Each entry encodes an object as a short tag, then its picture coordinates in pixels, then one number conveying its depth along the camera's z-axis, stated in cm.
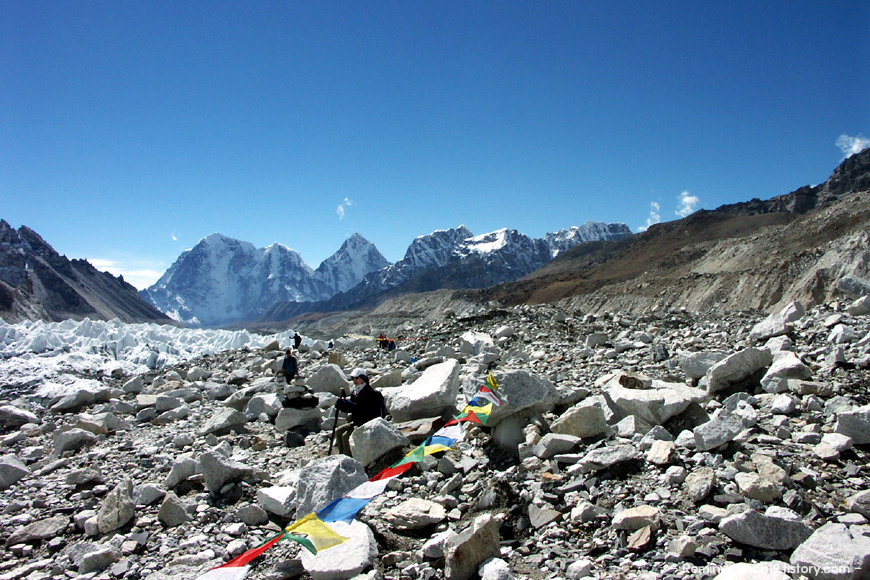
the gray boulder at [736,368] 632
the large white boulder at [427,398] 729
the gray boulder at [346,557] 389
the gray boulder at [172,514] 526
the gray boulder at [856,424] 417
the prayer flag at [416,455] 558
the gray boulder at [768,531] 310
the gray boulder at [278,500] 529
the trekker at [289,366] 1188
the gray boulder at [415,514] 458
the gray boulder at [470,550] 363
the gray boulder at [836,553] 265
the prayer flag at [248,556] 405
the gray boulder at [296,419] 870
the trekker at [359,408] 673
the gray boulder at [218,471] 596
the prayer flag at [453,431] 591
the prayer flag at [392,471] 538
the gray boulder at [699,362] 716
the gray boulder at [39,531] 524
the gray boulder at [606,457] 455
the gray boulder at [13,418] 1027
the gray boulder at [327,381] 1081
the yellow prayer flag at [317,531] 410
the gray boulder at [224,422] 863
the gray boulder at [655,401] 541
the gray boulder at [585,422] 544
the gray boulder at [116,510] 518
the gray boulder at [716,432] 435
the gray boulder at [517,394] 593
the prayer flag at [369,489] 484
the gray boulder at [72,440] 812
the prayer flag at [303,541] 381
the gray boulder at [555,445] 514
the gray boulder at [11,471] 672
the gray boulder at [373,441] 602
